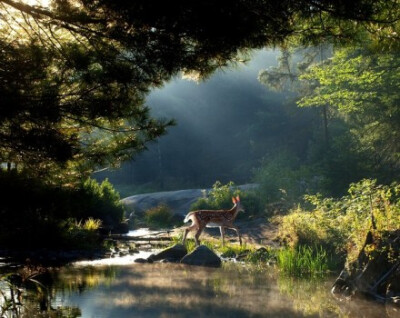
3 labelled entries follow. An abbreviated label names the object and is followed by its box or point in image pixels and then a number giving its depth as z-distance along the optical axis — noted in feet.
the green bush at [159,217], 79.25
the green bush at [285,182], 81.30
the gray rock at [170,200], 91.30
